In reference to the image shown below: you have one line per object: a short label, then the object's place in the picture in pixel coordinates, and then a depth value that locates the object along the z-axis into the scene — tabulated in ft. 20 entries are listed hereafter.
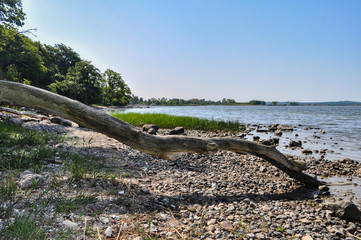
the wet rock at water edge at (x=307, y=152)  27.81
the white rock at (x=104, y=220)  7.05
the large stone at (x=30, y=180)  8.13
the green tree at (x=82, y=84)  153.89
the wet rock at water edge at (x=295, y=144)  33.51
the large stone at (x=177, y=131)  35.76
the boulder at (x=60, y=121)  28.81
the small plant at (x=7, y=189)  6.96
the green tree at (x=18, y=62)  51.92
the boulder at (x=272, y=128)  57.77
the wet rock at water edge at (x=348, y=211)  9.80
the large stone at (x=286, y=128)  55.96
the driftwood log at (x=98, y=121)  11.90
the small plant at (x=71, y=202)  7.04
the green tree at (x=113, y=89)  223.10
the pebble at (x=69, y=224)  6.29
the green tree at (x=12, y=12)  47.19
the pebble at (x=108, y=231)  6.42
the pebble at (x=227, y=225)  8.15
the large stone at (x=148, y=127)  37.29
